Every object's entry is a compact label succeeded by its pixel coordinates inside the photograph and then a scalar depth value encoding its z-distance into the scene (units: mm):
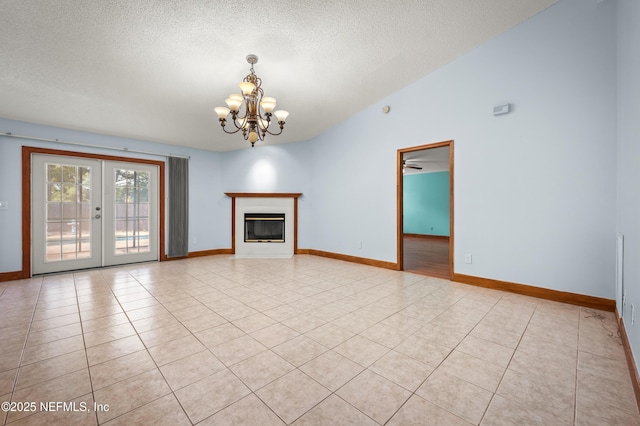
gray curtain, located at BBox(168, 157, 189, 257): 5805
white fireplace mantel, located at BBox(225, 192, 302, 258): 6207
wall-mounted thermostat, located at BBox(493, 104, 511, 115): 3283
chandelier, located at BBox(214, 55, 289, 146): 2787
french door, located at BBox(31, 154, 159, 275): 4434
